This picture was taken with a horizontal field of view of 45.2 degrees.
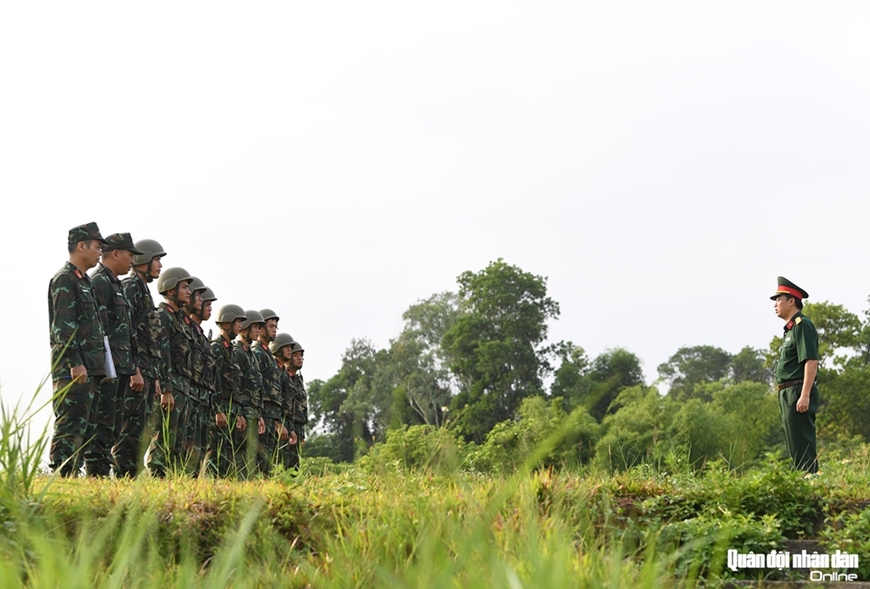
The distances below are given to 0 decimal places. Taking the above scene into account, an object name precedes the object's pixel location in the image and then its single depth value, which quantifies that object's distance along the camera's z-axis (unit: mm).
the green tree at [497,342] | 55219
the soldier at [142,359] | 10068
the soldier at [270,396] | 14657
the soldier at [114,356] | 9477
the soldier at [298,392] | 16469
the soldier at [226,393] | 13023
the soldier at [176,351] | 11227
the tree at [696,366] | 94188
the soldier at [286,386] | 15562
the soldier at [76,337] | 8812
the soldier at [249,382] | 13992
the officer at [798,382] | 9719
